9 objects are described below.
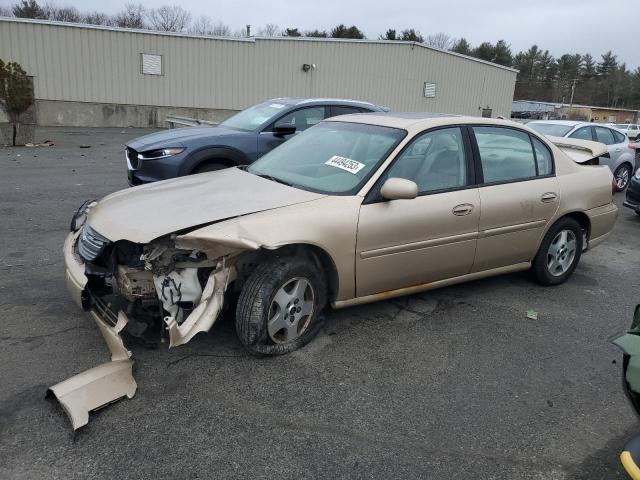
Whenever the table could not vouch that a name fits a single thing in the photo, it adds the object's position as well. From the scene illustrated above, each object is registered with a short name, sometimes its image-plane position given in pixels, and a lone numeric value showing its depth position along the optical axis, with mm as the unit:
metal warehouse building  20781
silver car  11062
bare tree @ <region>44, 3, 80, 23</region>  60275
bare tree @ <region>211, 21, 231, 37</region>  67325
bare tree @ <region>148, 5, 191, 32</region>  65688
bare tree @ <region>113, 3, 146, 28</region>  60503
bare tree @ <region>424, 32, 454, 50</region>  85438
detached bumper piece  2846
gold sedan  3330
